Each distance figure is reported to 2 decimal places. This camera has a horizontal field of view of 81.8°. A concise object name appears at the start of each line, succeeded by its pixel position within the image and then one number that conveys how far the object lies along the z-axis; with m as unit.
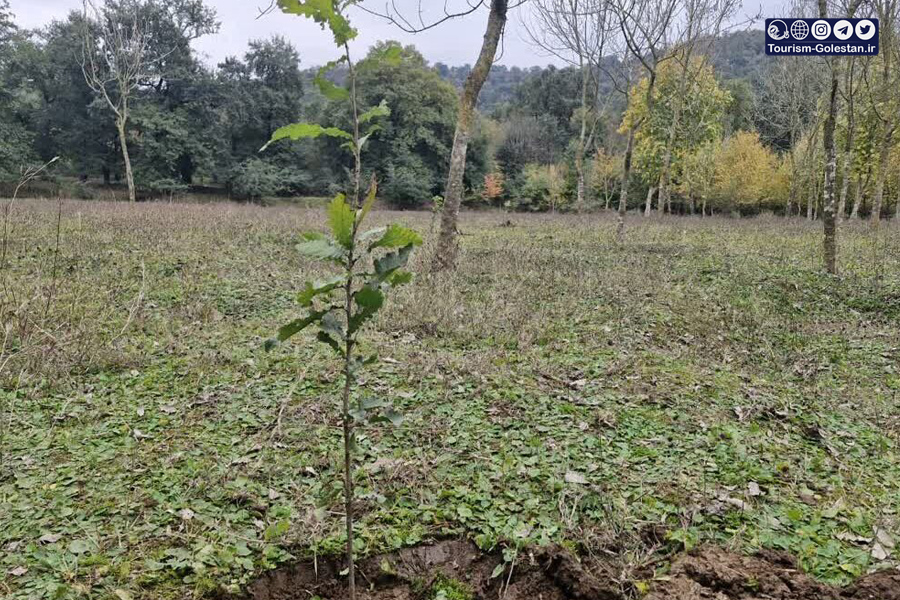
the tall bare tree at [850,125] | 12.30
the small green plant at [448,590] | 2.31
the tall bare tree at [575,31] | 18.56
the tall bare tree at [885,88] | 11.59
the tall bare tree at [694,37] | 18.38
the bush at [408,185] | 31.09
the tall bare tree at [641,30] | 13.60
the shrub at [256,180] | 30.62
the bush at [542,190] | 33.75
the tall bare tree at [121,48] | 18.83
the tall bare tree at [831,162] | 8.49
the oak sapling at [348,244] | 1.62
